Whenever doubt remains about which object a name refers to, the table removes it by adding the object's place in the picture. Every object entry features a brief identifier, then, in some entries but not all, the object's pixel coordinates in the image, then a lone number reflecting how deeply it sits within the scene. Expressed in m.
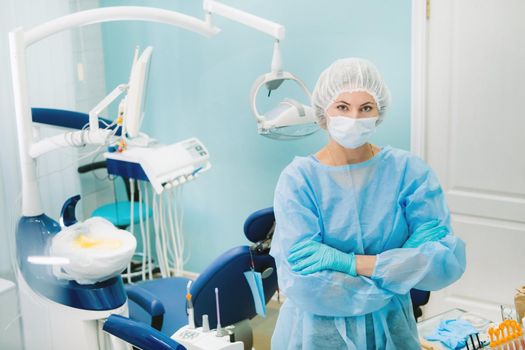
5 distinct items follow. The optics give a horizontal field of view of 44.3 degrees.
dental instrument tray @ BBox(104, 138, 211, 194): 2.66
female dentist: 1.70
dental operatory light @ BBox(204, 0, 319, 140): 2.73
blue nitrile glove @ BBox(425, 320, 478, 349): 1.94
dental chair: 2.37
